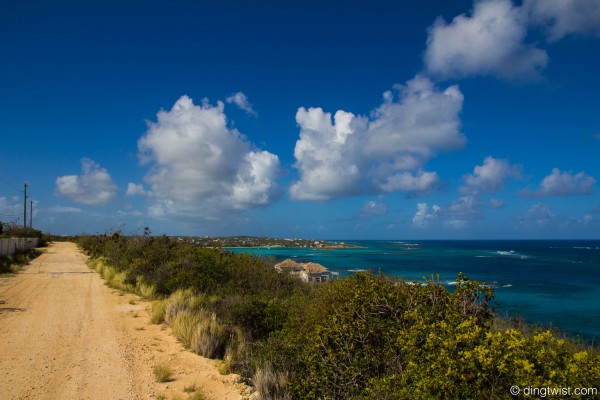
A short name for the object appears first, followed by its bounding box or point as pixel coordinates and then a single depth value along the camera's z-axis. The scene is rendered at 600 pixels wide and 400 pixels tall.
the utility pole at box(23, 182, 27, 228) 60.44
